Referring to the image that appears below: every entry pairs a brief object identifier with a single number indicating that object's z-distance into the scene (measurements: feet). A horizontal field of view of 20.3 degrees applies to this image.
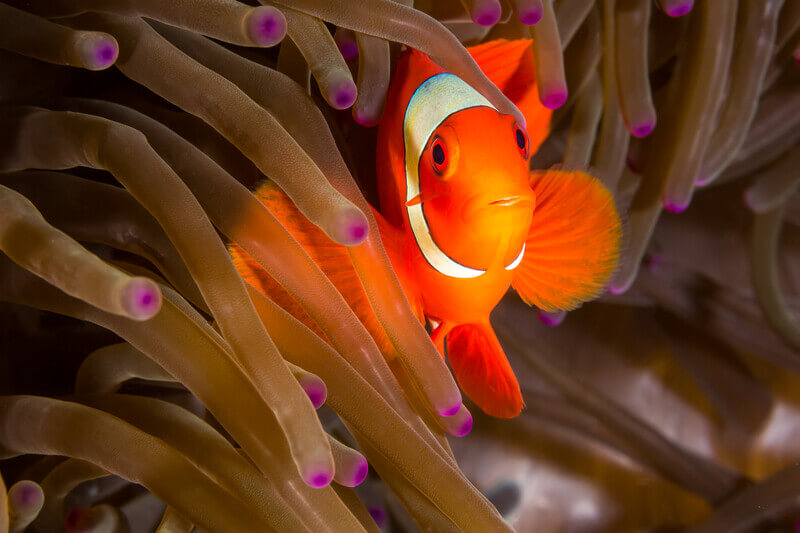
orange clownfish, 0.74
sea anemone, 0.69
